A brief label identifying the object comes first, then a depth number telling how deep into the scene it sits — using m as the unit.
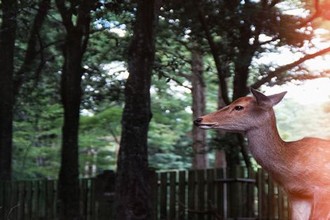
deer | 5.16
